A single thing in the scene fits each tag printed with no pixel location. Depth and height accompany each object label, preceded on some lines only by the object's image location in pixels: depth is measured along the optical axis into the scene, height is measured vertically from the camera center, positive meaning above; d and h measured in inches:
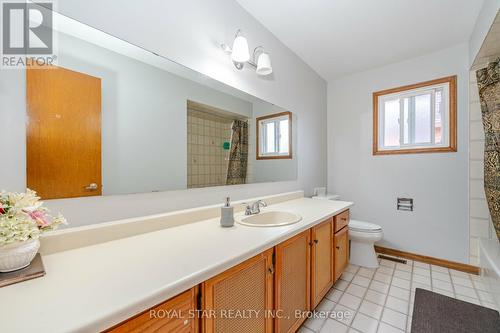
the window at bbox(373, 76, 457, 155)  88.3 +21.8
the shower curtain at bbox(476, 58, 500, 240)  64.3 +11.0
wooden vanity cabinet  26.8 -22.4
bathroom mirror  32.0 +8.7
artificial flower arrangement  24.2 -7.3
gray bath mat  55.8 -42.8
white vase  24.6 -10.6
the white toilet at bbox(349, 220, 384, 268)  85.7 -32.8
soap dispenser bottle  48.2 -11.6
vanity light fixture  58.5 +32.8
